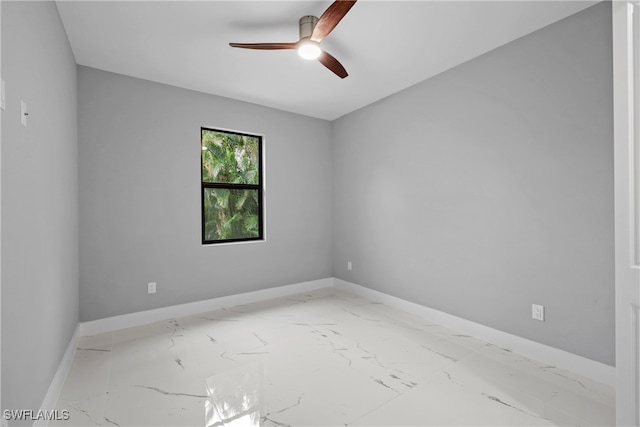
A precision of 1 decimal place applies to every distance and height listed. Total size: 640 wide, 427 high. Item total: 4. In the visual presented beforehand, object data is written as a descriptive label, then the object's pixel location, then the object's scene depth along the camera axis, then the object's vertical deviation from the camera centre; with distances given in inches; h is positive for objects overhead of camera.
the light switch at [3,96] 47.3 +18.0
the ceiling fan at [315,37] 73.5 +46.6
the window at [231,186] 146.8 +12.7
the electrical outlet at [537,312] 94.5 -30.1
